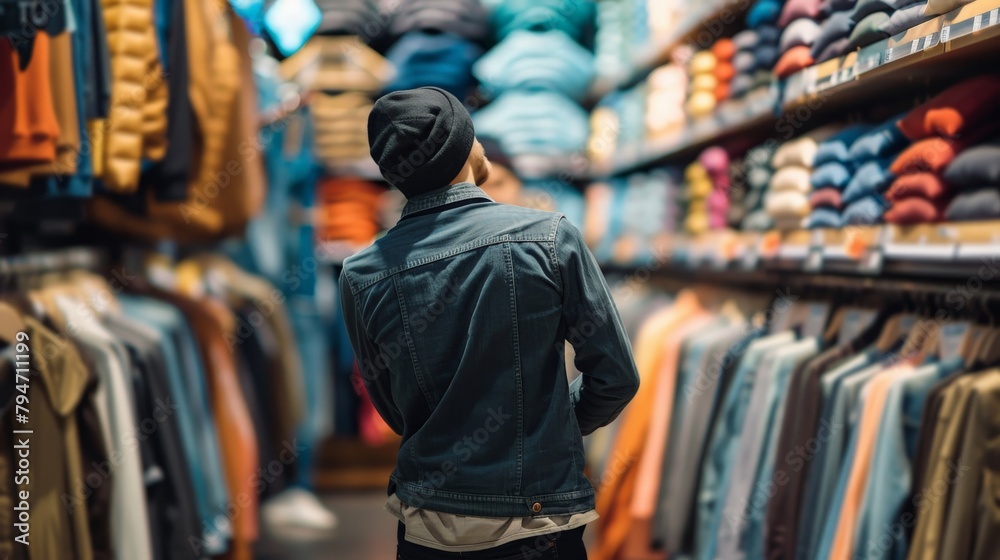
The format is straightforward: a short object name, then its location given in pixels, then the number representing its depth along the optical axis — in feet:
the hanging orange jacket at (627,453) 9.48
